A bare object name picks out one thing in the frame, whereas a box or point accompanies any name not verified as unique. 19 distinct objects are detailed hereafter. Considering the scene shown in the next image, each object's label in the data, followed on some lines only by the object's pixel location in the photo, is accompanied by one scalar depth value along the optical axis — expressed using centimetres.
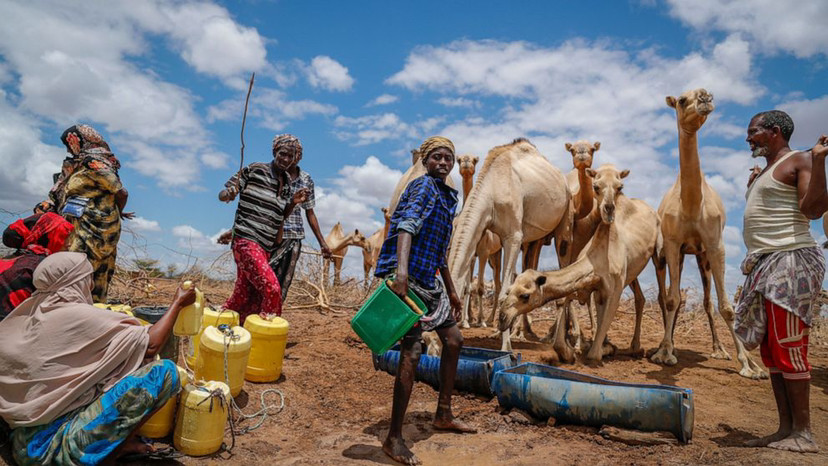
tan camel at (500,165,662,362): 648
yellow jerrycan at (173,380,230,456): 368
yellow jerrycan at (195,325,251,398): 429
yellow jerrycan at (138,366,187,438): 374
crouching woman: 310
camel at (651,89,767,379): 676
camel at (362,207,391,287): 1739
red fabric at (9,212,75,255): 429
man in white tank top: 396
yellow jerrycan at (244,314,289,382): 499
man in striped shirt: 535
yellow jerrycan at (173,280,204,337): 378
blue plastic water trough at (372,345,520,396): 527
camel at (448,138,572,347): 720
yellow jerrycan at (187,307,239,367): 509
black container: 460
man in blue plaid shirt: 384
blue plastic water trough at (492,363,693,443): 407
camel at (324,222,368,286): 1881
